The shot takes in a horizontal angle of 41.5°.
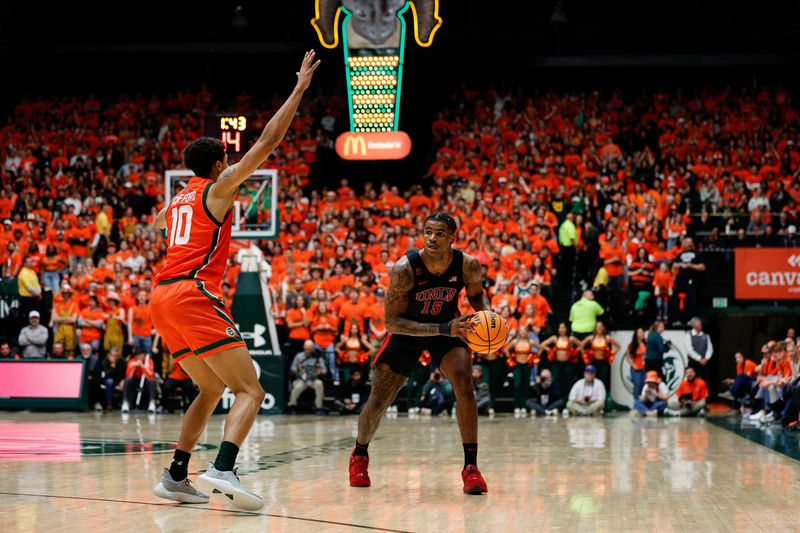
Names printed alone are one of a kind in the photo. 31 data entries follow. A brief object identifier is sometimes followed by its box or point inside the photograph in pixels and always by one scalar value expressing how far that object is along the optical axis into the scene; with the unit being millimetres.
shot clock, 14945
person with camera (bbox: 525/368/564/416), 18016
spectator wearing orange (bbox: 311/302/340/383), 18422
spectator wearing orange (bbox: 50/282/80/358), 18953
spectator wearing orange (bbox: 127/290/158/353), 18703
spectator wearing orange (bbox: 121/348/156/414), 17984
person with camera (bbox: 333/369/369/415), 18109
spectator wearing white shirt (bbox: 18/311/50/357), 18781
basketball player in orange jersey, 6324
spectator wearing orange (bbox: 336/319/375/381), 18156
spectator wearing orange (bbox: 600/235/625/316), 19578
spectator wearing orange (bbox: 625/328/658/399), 18188
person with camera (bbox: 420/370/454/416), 17594
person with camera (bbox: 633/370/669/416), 17703
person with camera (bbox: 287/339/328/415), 17891
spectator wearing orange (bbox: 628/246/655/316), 19344
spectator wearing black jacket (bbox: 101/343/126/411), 18281
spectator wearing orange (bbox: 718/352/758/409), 17375
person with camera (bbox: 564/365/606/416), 17812
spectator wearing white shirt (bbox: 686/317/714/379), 18281
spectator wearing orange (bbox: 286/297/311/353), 18812
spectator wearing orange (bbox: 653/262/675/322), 19281
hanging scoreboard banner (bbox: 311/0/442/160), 20016
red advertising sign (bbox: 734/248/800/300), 19562
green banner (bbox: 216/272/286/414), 17516
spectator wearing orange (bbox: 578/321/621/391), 18141
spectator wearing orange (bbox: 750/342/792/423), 15484
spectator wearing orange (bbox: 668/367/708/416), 17562
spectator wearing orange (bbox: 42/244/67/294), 20734
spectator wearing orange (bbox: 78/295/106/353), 18859
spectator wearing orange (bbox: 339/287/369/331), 18719
